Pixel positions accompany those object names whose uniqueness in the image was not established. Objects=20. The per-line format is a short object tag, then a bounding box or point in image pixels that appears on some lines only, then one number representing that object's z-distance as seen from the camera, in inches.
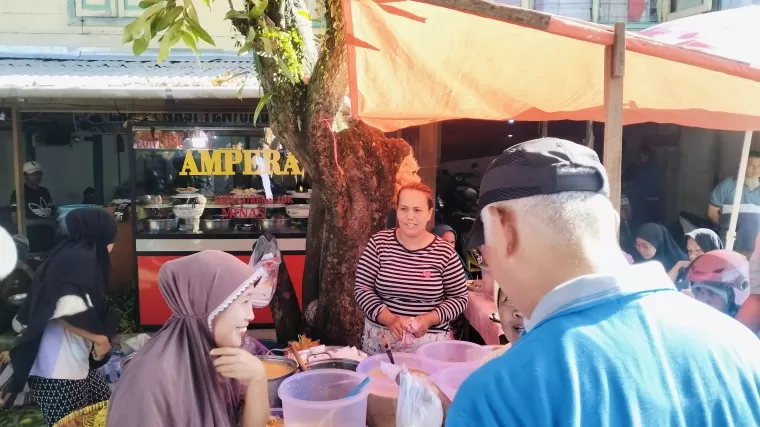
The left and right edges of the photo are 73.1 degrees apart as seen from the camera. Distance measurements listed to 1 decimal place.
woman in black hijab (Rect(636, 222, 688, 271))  191.9
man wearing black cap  34.1
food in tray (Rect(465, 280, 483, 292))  178.3
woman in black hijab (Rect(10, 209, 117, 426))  124.6
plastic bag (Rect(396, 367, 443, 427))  66.1
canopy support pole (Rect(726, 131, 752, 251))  148.2
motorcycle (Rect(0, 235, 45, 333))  231.9
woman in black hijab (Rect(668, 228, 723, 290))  150.1
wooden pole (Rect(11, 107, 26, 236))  269.6
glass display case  245.1
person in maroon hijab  64.7
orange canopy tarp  86.9
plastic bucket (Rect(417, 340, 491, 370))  90.7
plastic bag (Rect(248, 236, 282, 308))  151.4
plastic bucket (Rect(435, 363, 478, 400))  75.9
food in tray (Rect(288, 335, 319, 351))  118.0
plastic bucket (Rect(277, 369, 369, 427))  71.0
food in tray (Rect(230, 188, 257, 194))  255.8
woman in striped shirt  118.7
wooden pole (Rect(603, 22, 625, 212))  76.5
